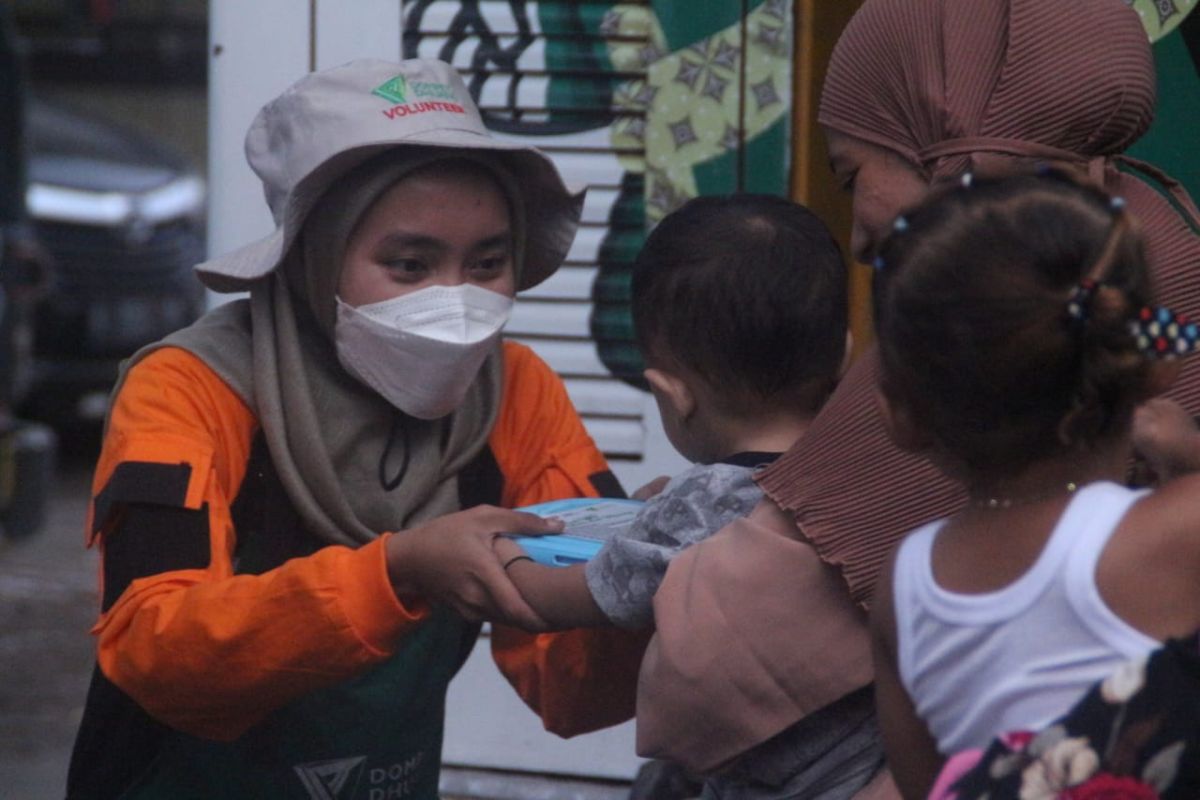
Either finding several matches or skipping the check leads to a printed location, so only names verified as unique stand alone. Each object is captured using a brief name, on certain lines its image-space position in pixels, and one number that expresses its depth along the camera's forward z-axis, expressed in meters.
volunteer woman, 4.34
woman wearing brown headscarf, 3.68
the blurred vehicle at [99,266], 17.94
